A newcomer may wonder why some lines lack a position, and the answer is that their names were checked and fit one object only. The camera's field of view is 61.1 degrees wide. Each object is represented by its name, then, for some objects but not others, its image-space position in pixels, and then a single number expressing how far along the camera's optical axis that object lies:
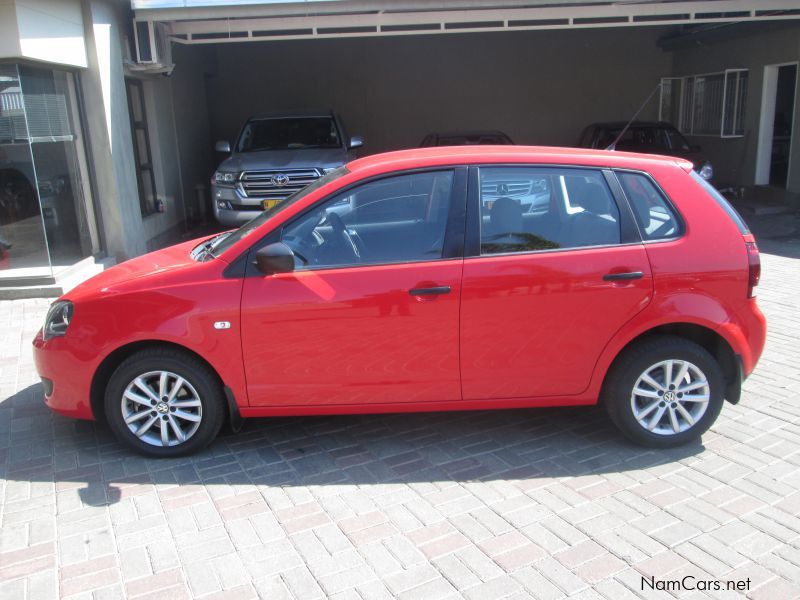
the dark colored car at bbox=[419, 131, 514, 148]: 11.58
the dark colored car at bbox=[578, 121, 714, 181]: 12.79
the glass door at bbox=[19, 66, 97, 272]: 7.47
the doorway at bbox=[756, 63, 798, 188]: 13.23
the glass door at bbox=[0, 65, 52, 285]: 7.20
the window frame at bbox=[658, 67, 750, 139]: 14.20
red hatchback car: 3.84
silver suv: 9.75
